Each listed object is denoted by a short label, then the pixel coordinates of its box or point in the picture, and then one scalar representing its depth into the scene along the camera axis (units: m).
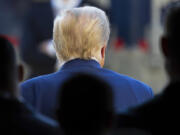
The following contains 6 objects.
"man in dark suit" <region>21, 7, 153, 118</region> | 4.83
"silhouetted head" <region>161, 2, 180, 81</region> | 4.21
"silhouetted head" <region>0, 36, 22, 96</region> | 4.16
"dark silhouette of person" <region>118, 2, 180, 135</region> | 4.18
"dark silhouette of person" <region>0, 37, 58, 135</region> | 4.13
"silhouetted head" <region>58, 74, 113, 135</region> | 4.06
